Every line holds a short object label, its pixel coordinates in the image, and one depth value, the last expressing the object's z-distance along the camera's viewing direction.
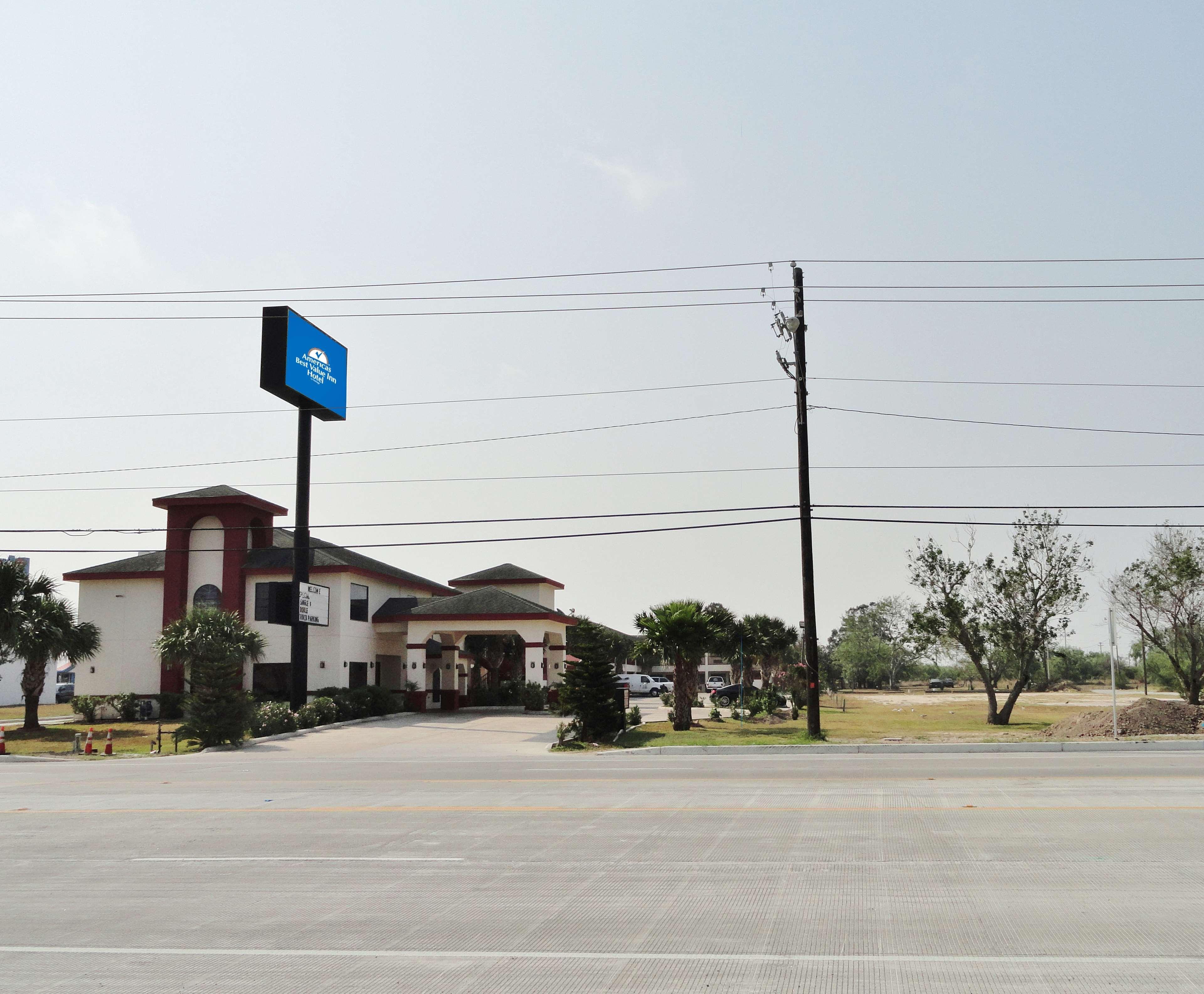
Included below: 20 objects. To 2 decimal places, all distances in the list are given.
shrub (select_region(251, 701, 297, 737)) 34.28
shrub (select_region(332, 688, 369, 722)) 40.00
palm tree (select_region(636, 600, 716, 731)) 30.67
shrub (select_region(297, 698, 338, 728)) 37.38
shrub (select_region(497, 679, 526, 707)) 50.19
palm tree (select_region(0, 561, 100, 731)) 38.75
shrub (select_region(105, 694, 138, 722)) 44.91
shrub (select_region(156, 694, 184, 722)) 44.72
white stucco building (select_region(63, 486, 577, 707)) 44.41
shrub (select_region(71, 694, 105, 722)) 45.12
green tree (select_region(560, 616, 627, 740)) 28.95
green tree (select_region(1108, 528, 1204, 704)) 36.47
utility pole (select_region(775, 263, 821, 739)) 26.67
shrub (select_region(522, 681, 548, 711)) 44.44
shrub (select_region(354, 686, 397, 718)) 42.34
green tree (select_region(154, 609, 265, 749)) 30.75
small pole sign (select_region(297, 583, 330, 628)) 39.12
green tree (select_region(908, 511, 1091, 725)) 33.56
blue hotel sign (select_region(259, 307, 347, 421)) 38.94
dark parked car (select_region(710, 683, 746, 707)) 53.11
